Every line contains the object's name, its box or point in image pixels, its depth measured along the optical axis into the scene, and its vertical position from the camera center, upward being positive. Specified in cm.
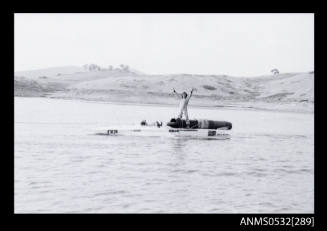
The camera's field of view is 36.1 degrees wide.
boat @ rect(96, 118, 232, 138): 3666 -84
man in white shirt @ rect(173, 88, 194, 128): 3631 +107
